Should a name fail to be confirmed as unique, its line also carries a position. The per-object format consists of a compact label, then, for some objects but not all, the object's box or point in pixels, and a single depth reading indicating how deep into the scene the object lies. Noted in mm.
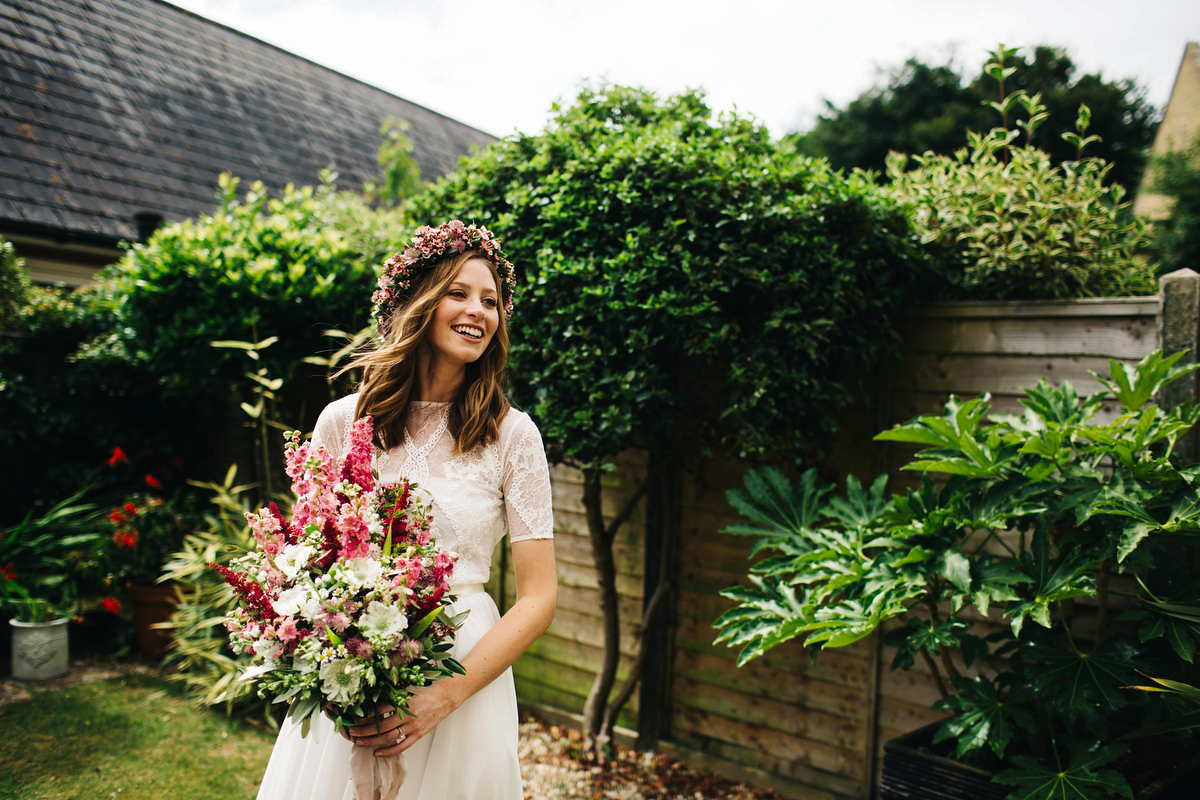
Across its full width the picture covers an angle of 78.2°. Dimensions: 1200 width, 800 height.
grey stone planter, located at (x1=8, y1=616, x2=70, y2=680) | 4426
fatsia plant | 2174
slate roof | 7121
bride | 1765
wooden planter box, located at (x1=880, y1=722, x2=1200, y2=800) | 2373
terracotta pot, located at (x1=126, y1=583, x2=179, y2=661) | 4957
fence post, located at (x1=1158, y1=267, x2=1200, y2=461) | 2576
